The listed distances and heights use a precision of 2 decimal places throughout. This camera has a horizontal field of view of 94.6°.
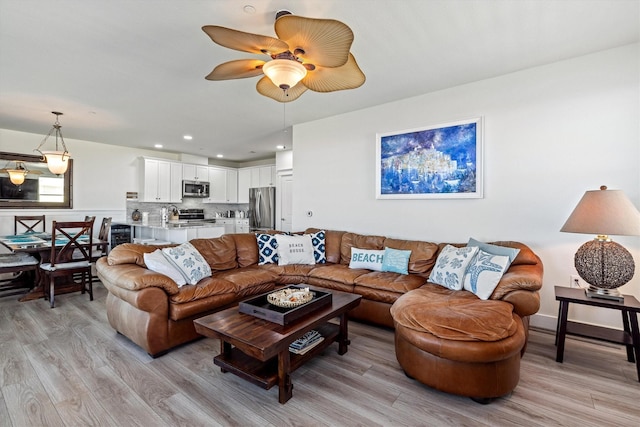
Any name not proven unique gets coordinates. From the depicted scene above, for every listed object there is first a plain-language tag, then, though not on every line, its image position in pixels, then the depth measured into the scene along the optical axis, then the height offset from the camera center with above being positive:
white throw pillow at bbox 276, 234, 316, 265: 3.80 -0.51
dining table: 3.71 -0.51
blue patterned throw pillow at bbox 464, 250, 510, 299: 2.38 -0.51
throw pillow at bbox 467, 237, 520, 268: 2.62 -0.34
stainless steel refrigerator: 7.19 +0.07
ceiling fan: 1.55 +0.96
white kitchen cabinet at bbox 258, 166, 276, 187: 7.41 +0.90
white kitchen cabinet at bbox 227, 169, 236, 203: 8.19 +0.70
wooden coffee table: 1.75 -0.79
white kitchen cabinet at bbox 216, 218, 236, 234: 7.52 -0.32
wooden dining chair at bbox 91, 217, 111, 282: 4.83 -0.39
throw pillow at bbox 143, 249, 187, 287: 2.67 -0.51
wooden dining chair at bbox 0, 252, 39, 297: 3.64 -0.76
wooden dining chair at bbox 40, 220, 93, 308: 3.62 -0.68
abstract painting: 3.30 +0.61
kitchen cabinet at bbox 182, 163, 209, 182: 7.22 +0.95
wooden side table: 2.13 -0.90
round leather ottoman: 1.78 -0.83
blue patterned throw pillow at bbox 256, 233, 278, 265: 3.85 -0.51
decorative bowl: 2.16 -0.65
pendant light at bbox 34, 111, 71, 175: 4.06 +0.69
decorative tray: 1.99 -0.70
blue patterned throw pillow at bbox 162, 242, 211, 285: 2.85 -0.52
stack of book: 2.16 -1.00
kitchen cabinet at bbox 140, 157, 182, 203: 6.57 +0.67
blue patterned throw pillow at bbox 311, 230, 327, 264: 3.94 -0.48
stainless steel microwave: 7.20 +0.55
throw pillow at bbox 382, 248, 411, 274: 3.29 -0.55
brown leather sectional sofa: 1.82 -0.73
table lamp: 2.19 -0.14
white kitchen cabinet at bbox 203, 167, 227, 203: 7.76 +0.67
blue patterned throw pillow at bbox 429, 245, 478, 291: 2.71 -0.52
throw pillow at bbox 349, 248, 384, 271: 3.46 -0.56
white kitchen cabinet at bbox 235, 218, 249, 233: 7.71 -0.40
